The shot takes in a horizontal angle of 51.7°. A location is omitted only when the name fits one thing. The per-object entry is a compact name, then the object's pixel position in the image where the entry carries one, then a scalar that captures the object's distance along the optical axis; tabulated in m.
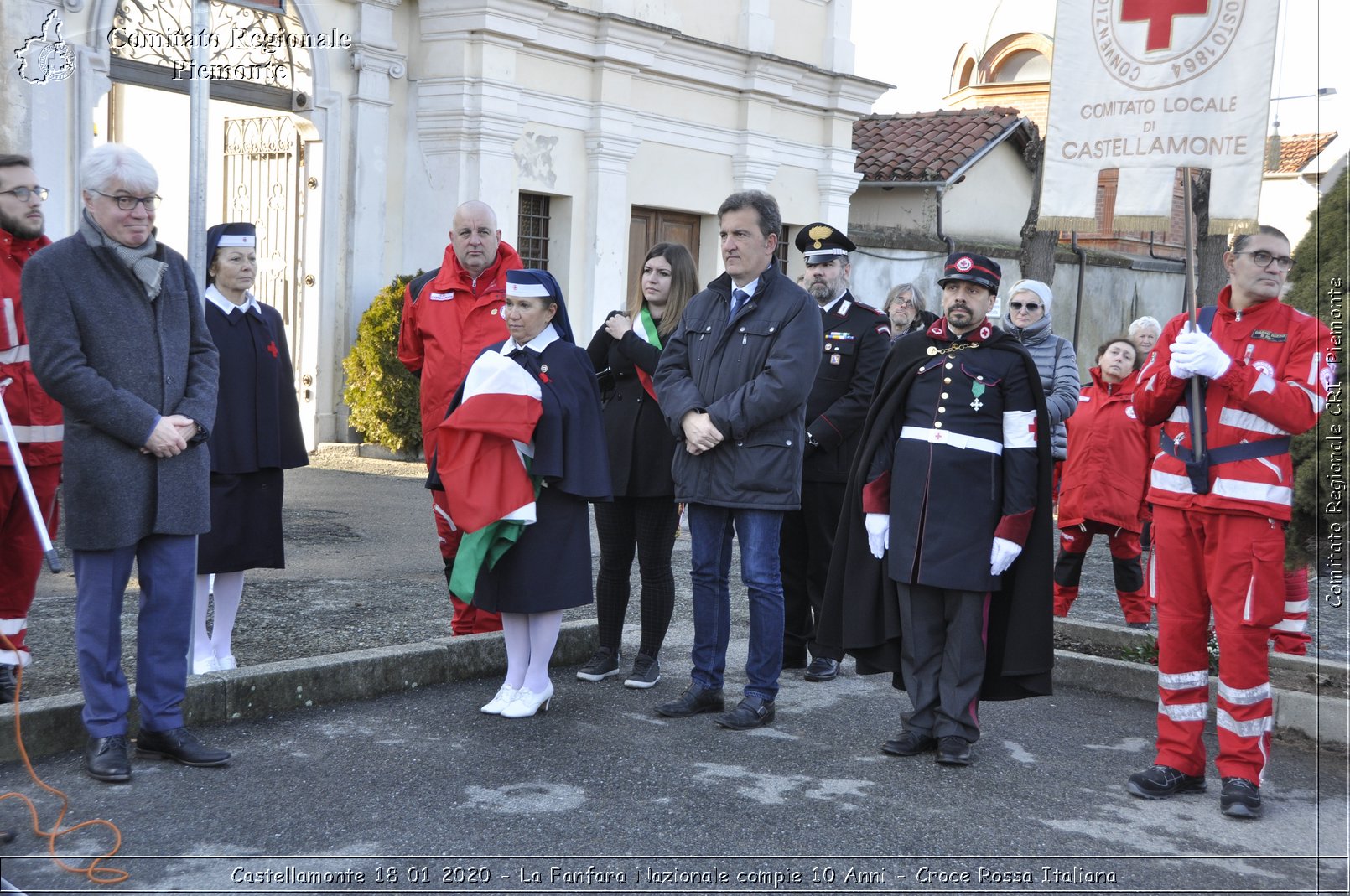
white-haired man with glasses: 4.72
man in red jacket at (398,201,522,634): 6.70
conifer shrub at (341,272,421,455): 13.86
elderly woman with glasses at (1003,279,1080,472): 7.87
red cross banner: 5.22
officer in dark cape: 5.45
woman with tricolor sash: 6.32
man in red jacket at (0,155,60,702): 5.53
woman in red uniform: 8.04
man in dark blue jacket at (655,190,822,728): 5.75
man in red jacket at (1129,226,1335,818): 4.91
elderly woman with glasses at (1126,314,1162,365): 9.53
